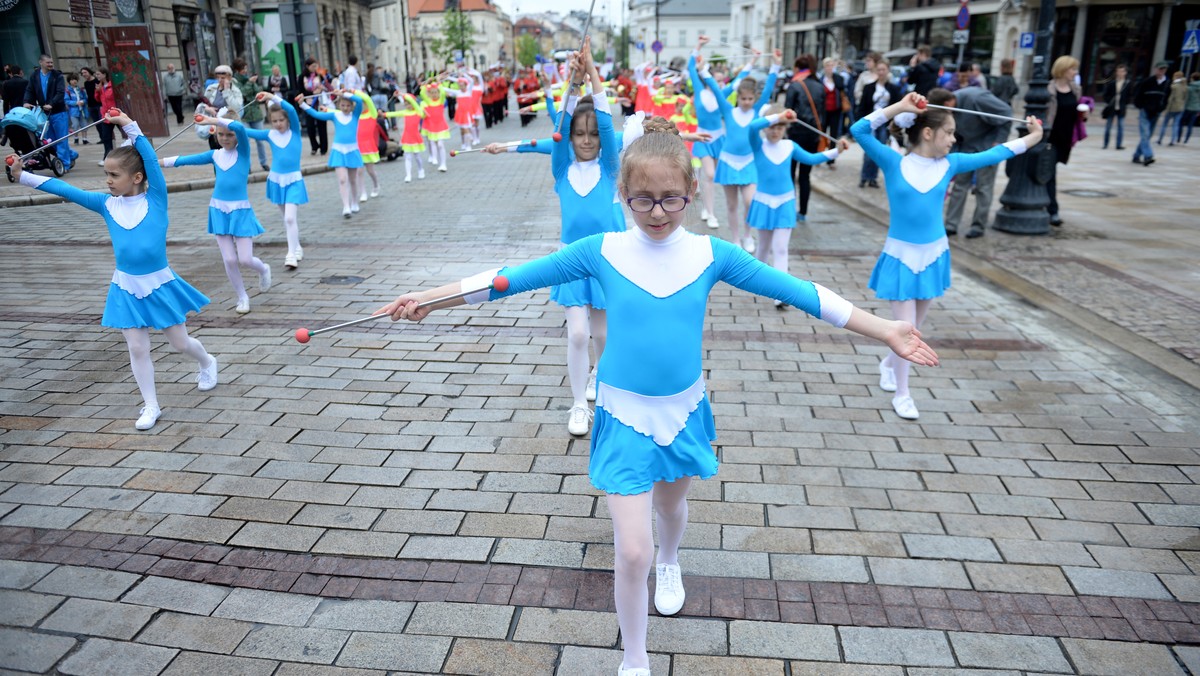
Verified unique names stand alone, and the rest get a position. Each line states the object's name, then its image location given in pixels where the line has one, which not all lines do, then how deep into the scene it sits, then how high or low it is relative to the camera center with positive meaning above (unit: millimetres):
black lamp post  10133 -1197
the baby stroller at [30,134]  14586 -784
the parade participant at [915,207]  5188 -803
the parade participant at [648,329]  2762 -832
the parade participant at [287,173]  9203 -941
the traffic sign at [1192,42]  19703 +780
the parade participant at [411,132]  16203 -887
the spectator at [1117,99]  18875 -518
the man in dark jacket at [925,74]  14188 +85
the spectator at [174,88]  23016 +45
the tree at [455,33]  58053 +3907
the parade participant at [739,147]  9125 -710
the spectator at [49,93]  16766 -26
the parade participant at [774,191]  7484 -974
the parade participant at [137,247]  5156 -970
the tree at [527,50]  131000 +5533
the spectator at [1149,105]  16891 -590
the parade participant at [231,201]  7453 -991
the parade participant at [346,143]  12086 -811
